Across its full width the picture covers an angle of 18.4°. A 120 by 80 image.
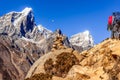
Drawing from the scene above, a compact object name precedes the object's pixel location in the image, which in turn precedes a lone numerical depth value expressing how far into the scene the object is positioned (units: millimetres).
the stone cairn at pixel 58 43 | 46084
